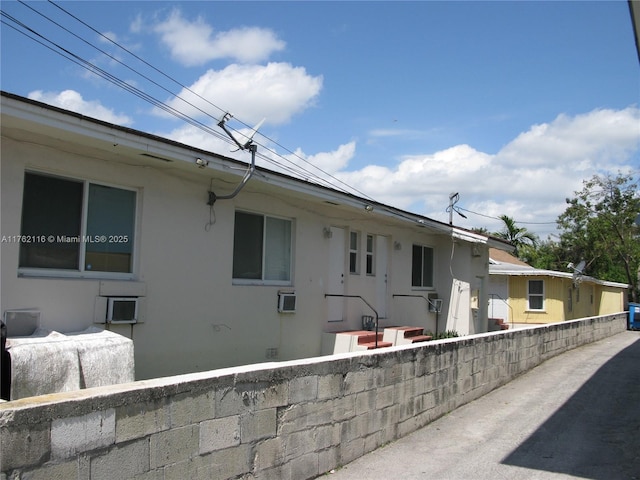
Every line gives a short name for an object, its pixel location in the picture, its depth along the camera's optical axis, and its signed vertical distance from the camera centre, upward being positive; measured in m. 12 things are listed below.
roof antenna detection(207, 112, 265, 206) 8.40 +1.51
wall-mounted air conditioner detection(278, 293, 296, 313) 10.16 -0.38
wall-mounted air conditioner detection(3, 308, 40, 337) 6.45 -0.56
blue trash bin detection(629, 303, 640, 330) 27.38 -1.23
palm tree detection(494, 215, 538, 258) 44.69 +4.14
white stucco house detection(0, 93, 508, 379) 6.68 +0.46
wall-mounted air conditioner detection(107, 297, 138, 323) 7.36 -0.45
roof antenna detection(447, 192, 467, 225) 21.62 +3.07
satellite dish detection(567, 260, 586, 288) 26.41 +0.79
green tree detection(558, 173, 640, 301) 38.19 +3.95
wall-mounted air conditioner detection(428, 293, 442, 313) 15.49 -0.46
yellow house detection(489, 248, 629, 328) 25.92 -0.23
